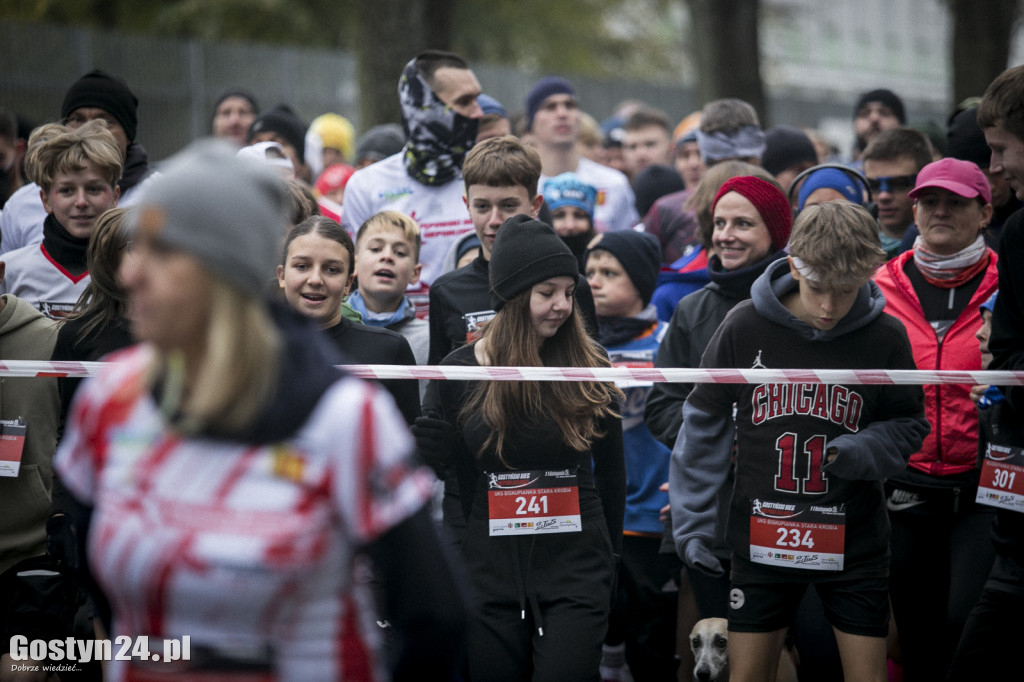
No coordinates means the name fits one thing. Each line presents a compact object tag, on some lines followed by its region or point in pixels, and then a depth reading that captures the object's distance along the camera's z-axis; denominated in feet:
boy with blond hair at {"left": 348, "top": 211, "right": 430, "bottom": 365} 35.73
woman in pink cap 32.07
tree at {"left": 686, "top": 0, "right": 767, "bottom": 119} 101.35
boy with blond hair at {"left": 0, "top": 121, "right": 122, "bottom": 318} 35.14
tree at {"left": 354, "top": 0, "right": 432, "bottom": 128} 88.74
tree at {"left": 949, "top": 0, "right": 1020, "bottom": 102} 106.42
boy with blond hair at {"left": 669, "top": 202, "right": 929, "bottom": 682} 26.78
